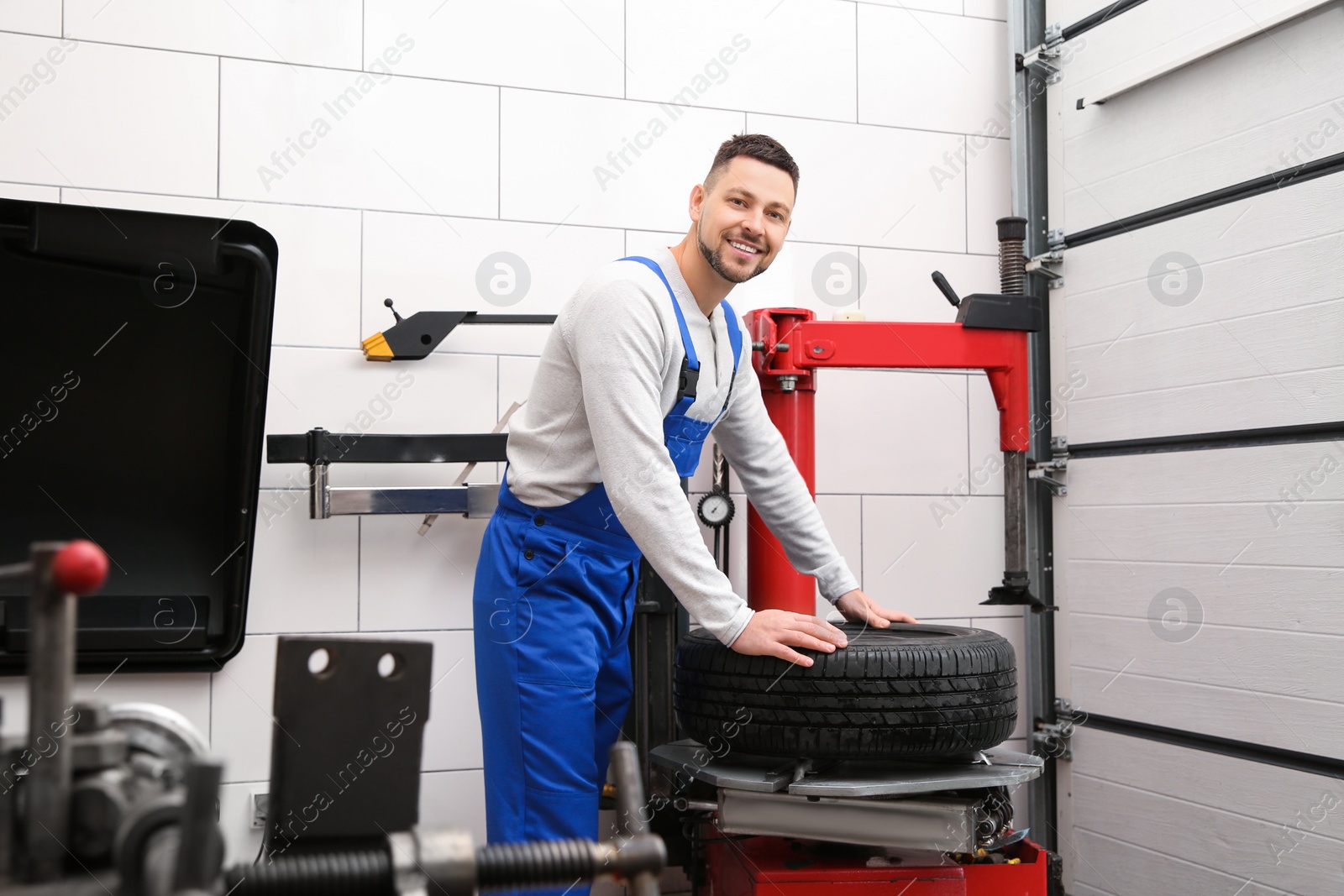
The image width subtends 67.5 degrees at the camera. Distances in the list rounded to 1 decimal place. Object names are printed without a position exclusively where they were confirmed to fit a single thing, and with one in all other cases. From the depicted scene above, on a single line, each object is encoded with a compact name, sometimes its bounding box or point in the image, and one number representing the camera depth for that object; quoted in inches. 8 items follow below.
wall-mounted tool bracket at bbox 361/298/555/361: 90.7
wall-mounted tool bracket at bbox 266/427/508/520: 85.4
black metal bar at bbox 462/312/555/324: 92.0
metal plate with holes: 21.4
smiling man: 65.9
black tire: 64.3
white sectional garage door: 84.6
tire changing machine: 65.0
